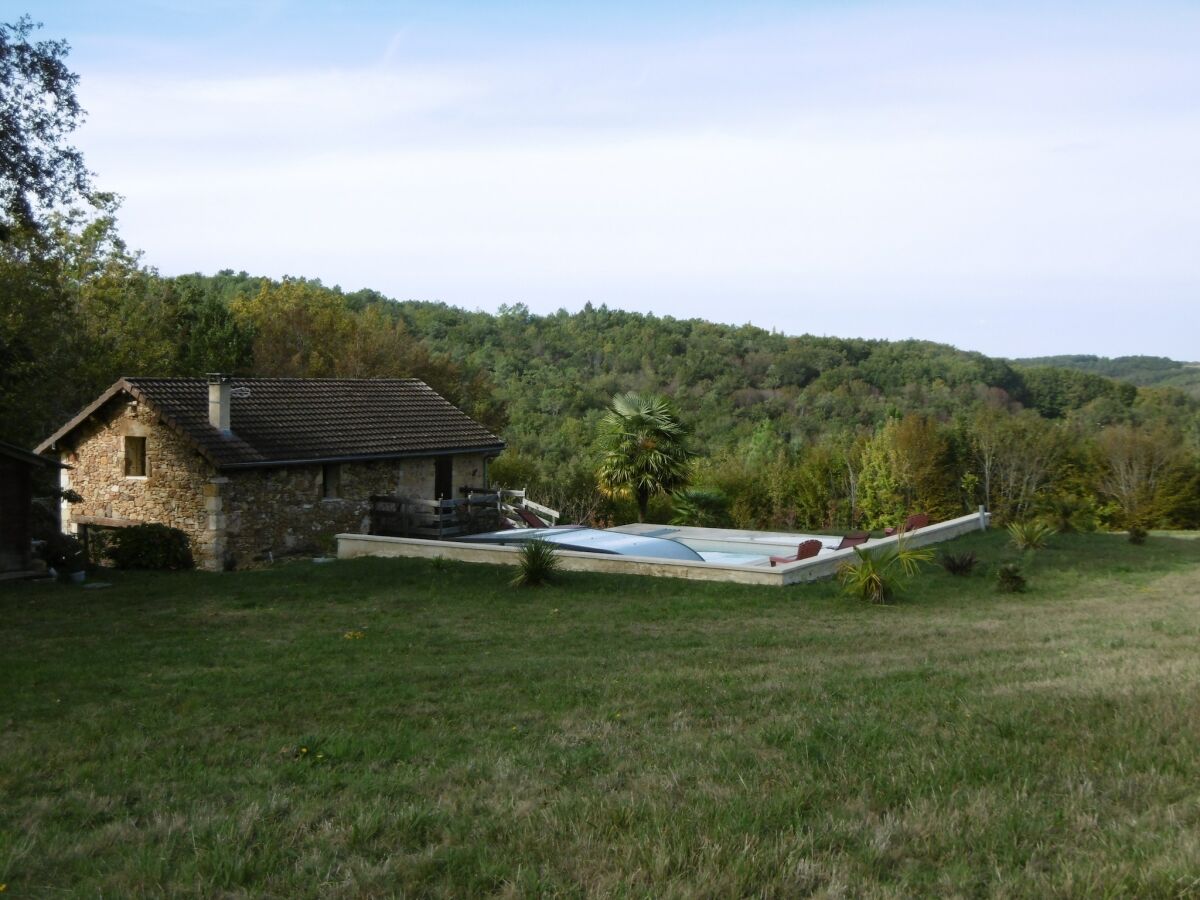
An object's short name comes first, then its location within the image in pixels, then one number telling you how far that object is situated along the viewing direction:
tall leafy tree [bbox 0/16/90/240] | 17.23
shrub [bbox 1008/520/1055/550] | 22.27
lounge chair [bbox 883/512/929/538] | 25.45
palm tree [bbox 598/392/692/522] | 29.20
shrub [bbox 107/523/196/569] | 21.92
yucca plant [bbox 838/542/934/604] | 16.28
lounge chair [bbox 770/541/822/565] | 21.55
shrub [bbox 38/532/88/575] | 20.94
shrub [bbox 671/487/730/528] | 30.58
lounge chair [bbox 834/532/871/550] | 22.95
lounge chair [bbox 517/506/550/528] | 28.28
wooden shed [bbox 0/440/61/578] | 19.72
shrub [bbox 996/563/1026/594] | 17.45
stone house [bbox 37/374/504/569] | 22.33
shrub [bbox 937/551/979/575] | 19.09
